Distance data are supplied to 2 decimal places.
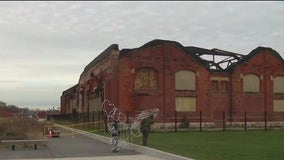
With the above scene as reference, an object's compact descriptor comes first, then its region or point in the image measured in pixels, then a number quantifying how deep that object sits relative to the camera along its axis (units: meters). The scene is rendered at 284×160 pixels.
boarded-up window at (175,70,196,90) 45.19
